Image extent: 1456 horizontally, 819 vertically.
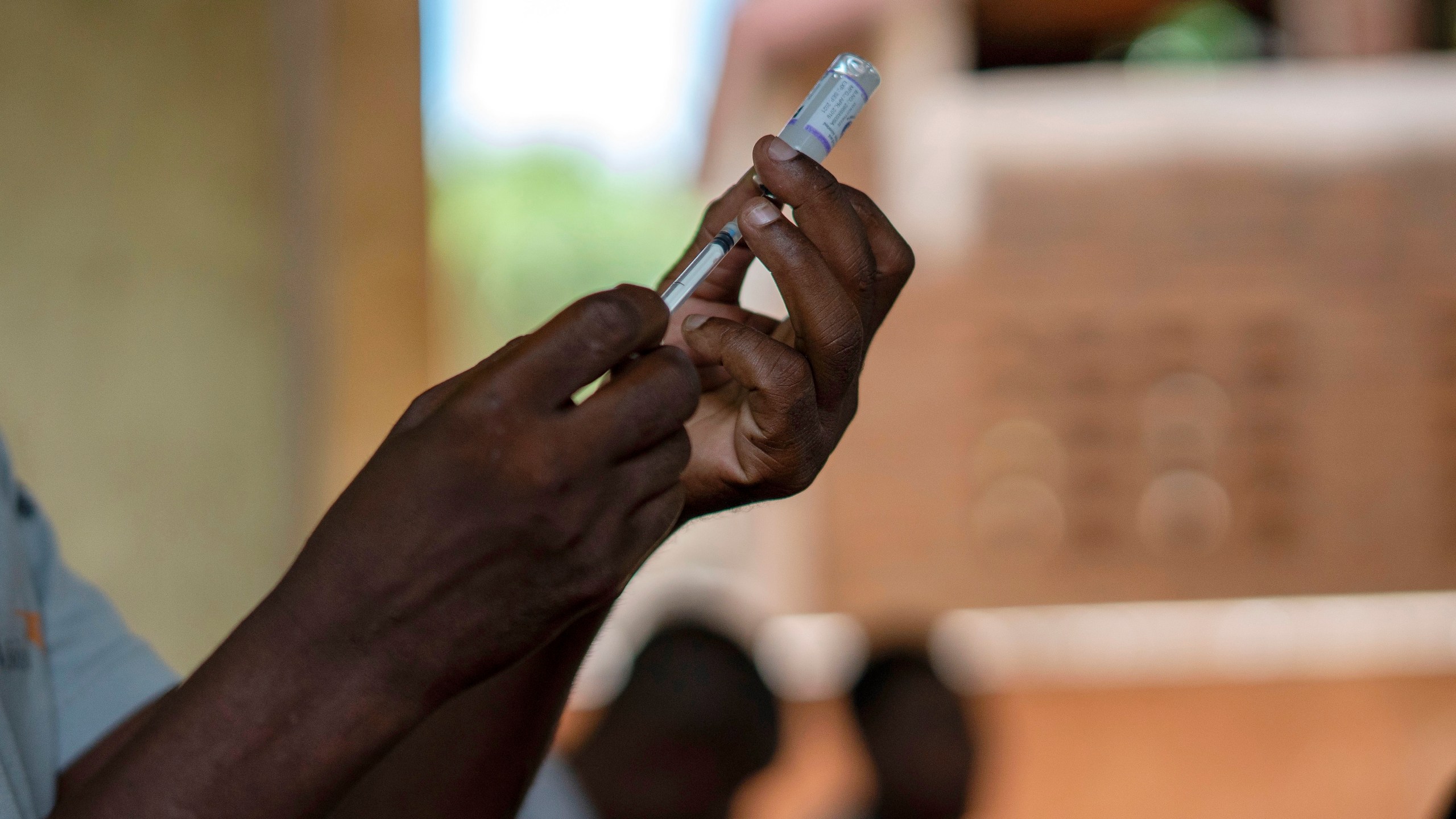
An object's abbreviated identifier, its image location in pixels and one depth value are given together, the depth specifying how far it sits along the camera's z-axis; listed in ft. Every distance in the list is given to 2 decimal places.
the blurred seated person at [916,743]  7.68
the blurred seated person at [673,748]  6.40
